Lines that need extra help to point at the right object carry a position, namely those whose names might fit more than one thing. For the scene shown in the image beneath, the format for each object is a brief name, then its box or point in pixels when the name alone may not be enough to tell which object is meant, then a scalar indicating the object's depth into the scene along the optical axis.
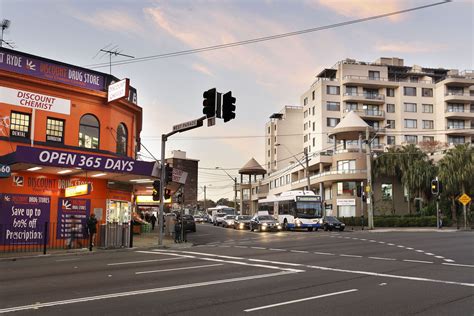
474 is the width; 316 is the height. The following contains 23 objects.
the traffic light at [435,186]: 41.12
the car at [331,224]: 43.28
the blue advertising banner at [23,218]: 22.20
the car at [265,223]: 40.72
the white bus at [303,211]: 42.12
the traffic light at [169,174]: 26.52
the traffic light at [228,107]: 18.33
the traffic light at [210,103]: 18.38
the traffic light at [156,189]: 25.44
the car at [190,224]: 41.19
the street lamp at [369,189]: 42.95
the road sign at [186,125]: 22.81
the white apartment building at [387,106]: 80.00
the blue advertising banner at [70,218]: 24.09
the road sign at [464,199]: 40.22
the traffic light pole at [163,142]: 22.89
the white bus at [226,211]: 66.55
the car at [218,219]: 58.66
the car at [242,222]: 47.22
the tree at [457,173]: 48.81
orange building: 22.34
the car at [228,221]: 53.16
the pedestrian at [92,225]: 22.53
